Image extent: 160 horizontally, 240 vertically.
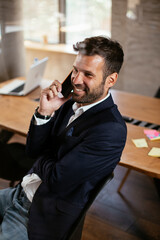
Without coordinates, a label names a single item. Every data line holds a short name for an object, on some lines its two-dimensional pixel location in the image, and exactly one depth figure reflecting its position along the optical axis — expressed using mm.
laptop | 2904
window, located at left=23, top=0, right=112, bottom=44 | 4555
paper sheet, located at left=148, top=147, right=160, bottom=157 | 1944
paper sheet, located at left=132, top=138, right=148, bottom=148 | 2066
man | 1427
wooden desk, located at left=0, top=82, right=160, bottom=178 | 1860
